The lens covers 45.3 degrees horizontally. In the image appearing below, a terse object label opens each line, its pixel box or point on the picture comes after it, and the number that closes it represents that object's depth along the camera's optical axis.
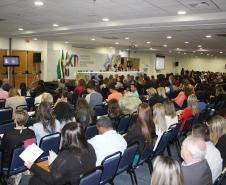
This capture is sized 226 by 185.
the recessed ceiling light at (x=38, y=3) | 6.63
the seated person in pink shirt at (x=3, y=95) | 7.95
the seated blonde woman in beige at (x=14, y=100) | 6.79
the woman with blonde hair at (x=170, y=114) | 5.43
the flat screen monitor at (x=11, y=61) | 13.85
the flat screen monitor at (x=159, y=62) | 27.94
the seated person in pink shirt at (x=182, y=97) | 8.74
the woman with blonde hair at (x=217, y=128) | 3.88
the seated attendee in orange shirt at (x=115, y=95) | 7.97
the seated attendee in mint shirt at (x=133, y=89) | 8.78
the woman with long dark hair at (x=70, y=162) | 2.61
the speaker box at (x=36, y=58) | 15.56
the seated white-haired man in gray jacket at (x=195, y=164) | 2.50
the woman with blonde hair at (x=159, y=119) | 4.62
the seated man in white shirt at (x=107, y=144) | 3.46
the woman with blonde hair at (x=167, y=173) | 1.97
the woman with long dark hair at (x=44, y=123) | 4.24
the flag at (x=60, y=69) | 17.14
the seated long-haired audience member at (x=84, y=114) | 5.21
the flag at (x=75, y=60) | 18.76
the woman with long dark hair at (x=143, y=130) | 4.06
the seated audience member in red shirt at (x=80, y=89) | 9.38
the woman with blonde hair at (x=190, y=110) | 6.07
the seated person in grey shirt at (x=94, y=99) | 7.64
